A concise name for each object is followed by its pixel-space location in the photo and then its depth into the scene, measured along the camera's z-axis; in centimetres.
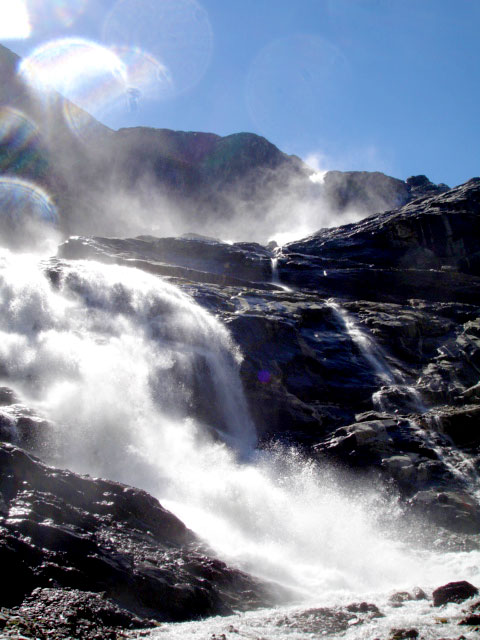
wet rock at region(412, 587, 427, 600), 1017
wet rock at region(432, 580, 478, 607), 962
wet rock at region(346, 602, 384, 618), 931
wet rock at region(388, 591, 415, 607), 996
